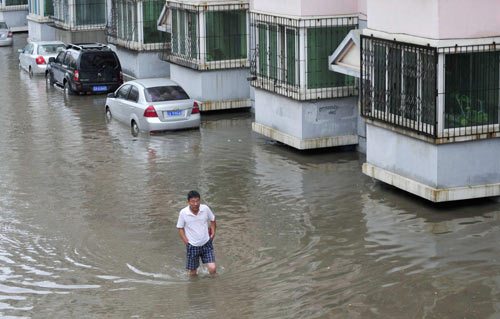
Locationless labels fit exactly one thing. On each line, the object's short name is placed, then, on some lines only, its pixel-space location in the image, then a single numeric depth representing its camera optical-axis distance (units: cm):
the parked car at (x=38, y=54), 3488
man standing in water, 1311
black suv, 3052
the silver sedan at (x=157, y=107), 2394
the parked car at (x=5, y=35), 4359
